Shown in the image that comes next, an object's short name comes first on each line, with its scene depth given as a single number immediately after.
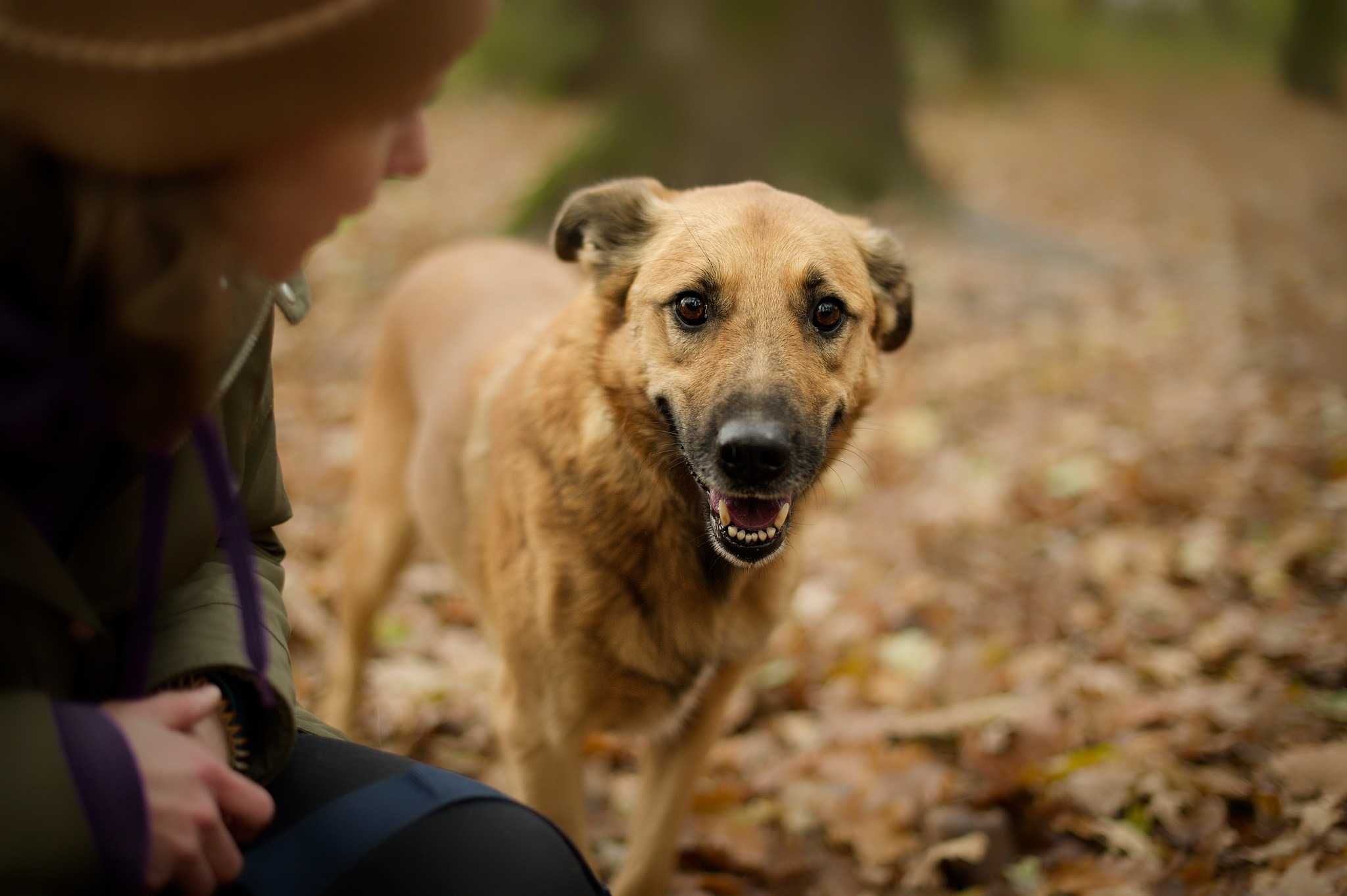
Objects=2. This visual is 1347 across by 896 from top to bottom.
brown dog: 2.17
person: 0.93
